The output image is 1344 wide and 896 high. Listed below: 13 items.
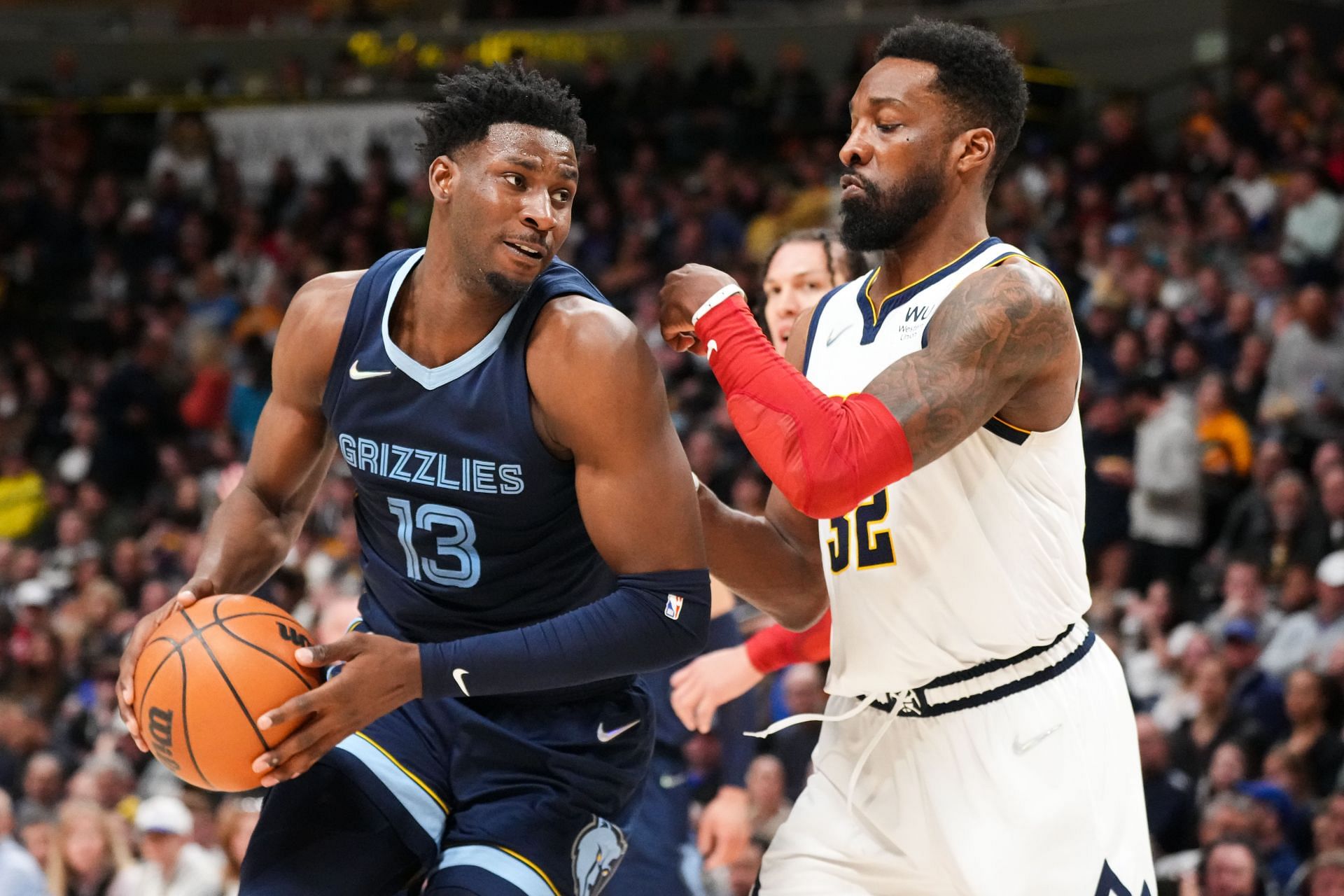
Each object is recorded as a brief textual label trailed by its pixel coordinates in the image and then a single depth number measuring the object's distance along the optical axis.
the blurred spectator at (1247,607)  8.63
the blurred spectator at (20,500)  13.79
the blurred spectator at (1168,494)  10.15
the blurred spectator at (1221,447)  10.13
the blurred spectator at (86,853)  8.43
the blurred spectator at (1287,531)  8.91
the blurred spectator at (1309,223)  11.62
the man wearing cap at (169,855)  8.00
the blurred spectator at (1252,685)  7.93
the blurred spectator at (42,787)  9.37
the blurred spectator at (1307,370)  9.93
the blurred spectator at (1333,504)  8.78
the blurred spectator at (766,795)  7.70
